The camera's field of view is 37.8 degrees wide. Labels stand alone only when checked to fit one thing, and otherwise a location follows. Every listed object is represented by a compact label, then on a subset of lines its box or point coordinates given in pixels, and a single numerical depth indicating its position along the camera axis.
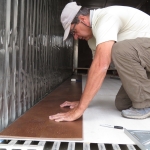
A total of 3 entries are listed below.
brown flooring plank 1.29
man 1.58
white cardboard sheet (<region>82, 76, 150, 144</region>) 1.29
